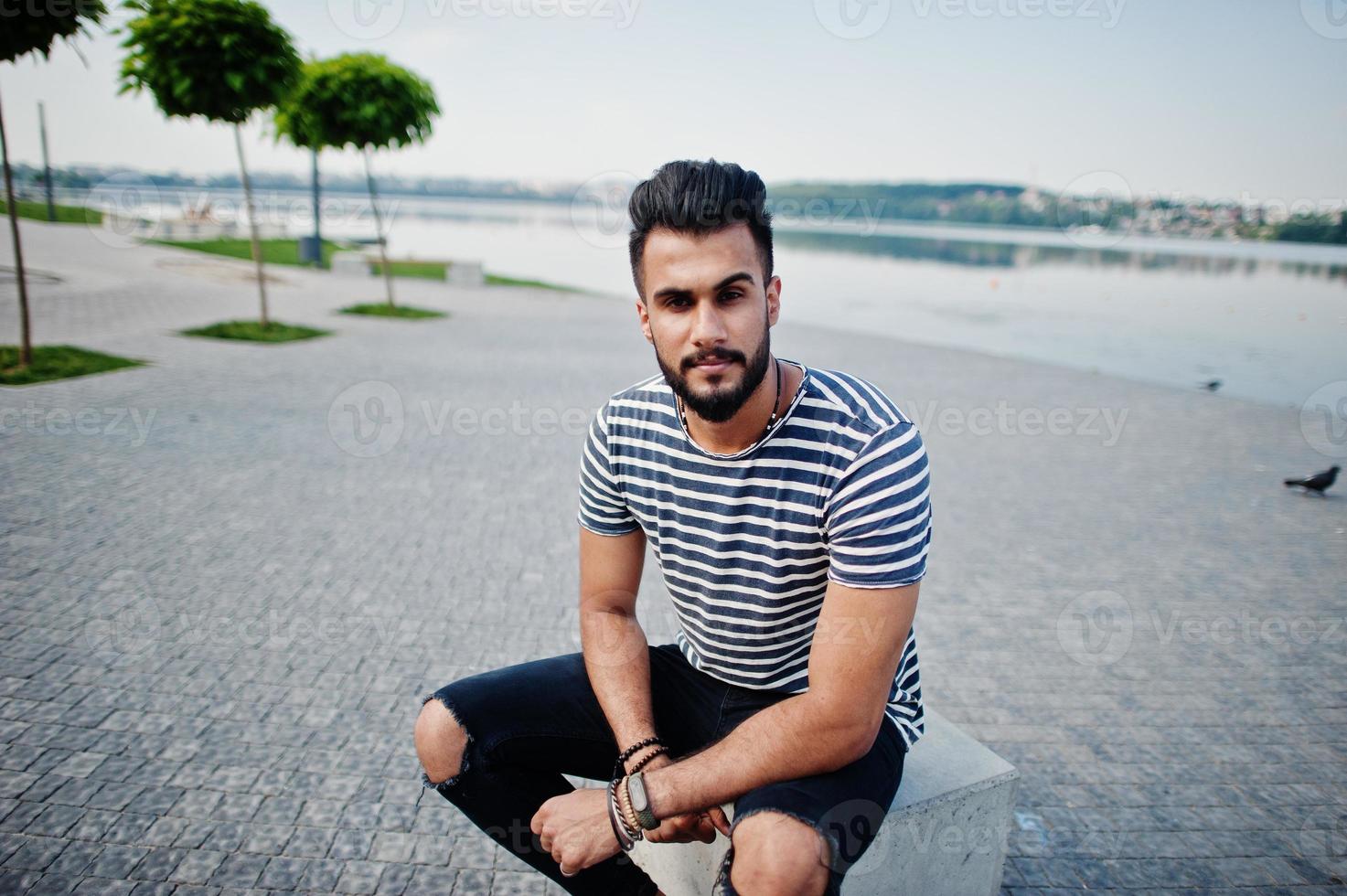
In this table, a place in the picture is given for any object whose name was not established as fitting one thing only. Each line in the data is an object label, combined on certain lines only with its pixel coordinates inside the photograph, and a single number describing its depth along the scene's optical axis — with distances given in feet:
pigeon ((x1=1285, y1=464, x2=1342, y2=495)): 23.31
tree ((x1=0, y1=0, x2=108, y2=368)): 23.06
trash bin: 82.53
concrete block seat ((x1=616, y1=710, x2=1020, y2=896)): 7.04
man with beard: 5.80
